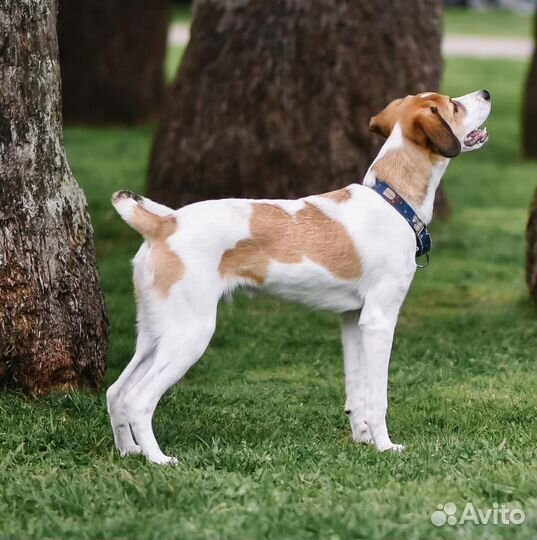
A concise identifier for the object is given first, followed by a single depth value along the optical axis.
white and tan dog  9.51
